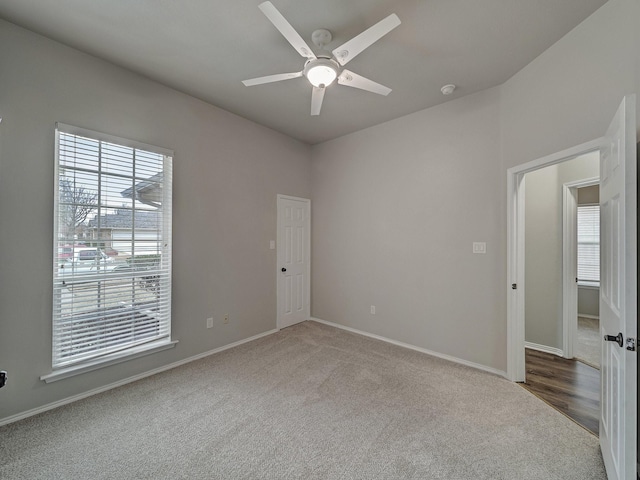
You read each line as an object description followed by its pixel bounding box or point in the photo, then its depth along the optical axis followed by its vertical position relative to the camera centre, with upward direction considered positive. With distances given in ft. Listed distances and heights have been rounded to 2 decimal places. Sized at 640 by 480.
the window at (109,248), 7.39 -0.23
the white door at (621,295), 4.03 -0.85
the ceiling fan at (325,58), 4.91 +4.00
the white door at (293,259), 13.71 -0.97
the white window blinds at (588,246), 15.93 -0.16
